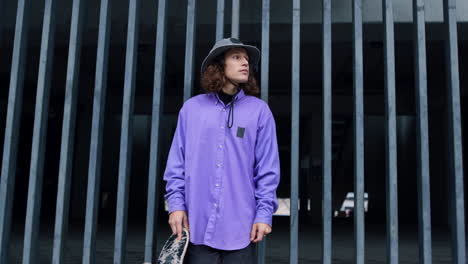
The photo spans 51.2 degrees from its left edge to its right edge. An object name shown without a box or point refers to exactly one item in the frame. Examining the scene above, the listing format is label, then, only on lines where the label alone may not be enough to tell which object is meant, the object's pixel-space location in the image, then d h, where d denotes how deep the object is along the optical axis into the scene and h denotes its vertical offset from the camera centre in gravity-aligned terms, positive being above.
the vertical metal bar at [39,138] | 2.91 +0.20
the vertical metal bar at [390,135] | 2.77 +0.26
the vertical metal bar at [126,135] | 2.82 +0.23
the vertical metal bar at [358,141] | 2.76 +0.22
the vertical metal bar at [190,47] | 2.88 +0.76
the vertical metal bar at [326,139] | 2.76 +0.23
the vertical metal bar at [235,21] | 2.91 +0.93
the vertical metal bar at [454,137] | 2.77 +0.26
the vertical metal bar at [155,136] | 2.78 +0.23
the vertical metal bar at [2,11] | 3.23 +1.06
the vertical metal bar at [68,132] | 2.89 +0.25
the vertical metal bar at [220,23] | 2.87 +0.90
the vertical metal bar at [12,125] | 2.94 +0.28
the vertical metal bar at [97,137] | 2.86 +0.22
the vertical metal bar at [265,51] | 2.83 +0.73
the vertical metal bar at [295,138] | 2.74 +0.23
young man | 2.24 +0.05
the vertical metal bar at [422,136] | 2.76 +0.26
